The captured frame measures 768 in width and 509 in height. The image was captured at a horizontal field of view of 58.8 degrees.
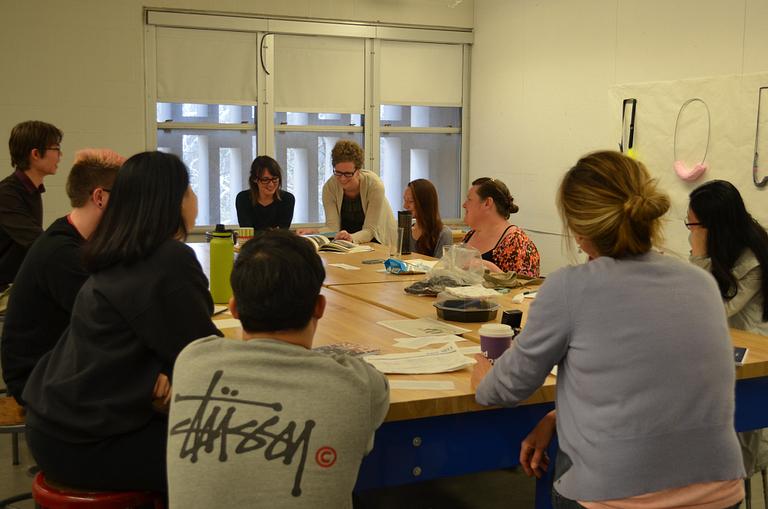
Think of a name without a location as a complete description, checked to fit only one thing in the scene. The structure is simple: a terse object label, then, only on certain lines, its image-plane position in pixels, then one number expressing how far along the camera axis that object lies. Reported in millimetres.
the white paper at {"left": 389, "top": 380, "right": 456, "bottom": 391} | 1535
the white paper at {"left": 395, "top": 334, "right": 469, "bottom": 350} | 1911
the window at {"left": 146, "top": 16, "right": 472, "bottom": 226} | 6059
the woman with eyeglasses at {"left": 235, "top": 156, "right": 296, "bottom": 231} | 4785
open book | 4293
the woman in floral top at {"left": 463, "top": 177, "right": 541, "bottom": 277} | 3363
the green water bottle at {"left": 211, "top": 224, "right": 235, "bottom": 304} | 2389
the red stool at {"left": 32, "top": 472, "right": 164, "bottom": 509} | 1453
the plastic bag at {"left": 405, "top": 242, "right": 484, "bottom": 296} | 2637
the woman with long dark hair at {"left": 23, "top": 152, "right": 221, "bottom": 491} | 1442
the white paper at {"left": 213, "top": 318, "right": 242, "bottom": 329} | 2163
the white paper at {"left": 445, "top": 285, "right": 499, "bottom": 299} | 2252
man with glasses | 3555
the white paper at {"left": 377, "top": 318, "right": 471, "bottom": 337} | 2084
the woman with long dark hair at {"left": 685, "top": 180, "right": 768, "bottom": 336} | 2254
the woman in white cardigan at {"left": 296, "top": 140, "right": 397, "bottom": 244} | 4633
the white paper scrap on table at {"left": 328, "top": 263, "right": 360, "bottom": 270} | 3598
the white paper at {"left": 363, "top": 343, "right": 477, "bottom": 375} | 1658
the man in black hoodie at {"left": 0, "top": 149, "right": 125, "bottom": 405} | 1776
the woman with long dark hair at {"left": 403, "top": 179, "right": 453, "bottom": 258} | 4098
